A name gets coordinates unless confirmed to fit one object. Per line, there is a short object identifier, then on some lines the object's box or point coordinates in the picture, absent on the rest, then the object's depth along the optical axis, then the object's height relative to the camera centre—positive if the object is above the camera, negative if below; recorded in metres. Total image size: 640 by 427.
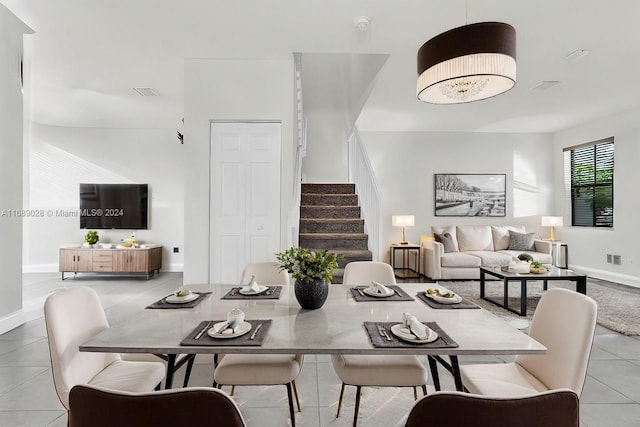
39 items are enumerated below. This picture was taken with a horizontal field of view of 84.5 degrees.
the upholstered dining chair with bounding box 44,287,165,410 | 1.42 -0.62
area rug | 3.67 -1.13
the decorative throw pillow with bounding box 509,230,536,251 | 6.40 -0.51
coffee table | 3.92 -0.72
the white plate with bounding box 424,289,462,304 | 1.90 -0.47
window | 6.08 +0.59
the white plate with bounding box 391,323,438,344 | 1.33 -0.47
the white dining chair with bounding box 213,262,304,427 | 1.72 -0.78
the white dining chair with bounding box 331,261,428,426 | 1.71 -0.77
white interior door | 4.04 +0.19
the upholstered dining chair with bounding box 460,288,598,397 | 1.37 -0.59
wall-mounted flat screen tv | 6.60 +0.11
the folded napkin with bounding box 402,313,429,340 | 1.35 -0.45
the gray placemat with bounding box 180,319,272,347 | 1.33 -0.49
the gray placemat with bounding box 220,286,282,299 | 2.04 -0.49
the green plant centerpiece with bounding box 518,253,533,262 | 4.31 -0.54
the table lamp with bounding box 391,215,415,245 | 6.50 -0.14
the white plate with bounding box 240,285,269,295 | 2.09 -0.47
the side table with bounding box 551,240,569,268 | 6.31 -0.72
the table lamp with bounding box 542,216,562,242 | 6.65 -0.15
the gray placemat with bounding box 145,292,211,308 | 1.85 -0.49
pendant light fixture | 1.70 +0.78
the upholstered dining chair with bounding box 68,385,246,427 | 0.82 -0.46
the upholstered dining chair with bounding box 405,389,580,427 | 0.81 -0.45
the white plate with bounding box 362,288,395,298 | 2.03 -0.47
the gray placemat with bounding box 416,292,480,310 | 1.83 -0.49
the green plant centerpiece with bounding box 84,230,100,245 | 6.34 -0.47
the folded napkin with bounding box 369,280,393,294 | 2.05 -0.45
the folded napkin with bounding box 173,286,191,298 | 1.95 -0.46
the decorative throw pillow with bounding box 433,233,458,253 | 6.30 -0.50
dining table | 1.29 -0.49
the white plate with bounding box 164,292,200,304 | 1.91 -0.48
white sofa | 5.89 -0.67
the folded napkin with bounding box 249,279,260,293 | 2.12 -0.45
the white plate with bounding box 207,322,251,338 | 1.39 -0.48
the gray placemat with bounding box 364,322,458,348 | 1.31 -0.49
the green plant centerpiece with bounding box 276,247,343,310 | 1.75 -0.30
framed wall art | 7.10 +0.38
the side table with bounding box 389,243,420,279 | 6.16 -0.92
